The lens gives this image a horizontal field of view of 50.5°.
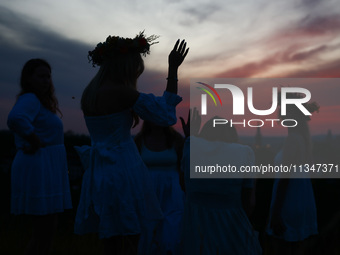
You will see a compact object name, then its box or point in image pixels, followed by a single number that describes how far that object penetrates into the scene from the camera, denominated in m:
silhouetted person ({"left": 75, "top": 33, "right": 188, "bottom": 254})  2.77
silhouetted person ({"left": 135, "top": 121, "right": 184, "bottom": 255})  4.28
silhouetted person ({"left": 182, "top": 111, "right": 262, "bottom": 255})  3.24
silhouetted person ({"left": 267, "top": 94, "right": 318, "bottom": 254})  3.88
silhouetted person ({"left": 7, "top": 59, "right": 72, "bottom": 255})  3.56
